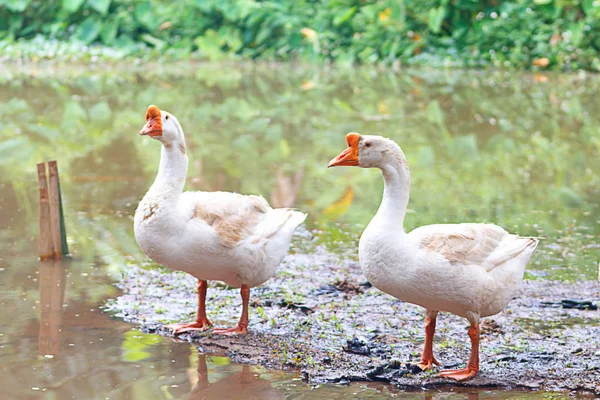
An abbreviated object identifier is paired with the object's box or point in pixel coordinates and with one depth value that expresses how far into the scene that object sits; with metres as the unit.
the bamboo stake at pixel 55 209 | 13.36
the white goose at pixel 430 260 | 9.10
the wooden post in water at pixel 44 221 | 13.23
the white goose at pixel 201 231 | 10.23
